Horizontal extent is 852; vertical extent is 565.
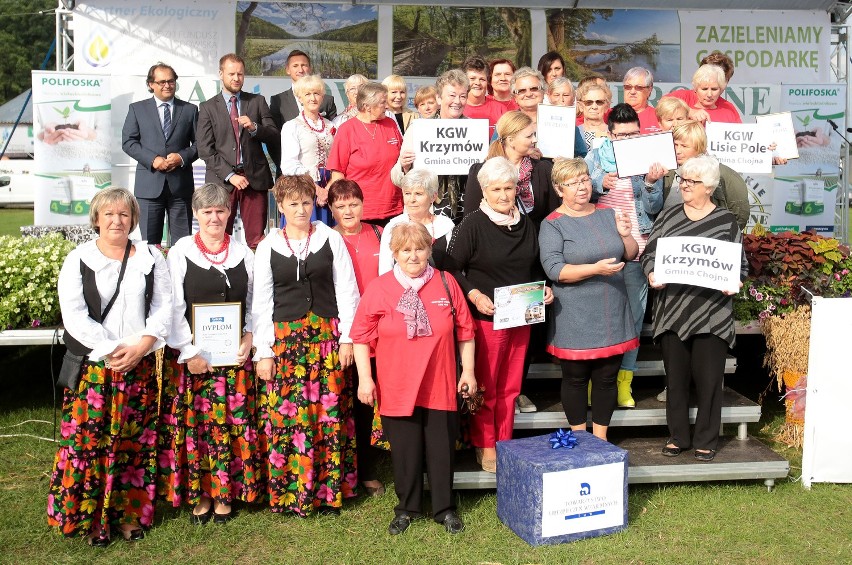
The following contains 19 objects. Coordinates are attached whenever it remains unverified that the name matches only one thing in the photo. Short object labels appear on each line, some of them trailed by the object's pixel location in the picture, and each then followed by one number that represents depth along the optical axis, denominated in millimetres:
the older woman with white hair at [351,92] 6516
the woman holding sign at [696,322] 4871
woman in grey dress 4703
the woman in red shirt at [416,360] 4336
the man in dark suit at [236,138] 7047
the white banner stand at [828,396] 5070
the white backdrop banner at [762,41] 10930
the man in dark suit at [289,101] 7273
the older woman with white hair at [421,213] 4746
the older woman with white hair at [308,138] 6258
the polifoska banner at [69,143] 9758
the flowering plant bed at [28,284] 5977
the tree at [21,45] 44188
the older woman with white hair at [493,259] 4621
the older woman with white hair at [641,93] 6141
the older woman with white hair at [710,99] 6230
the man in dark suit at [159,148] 7230
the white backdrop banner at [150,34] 10070
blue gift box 4336
